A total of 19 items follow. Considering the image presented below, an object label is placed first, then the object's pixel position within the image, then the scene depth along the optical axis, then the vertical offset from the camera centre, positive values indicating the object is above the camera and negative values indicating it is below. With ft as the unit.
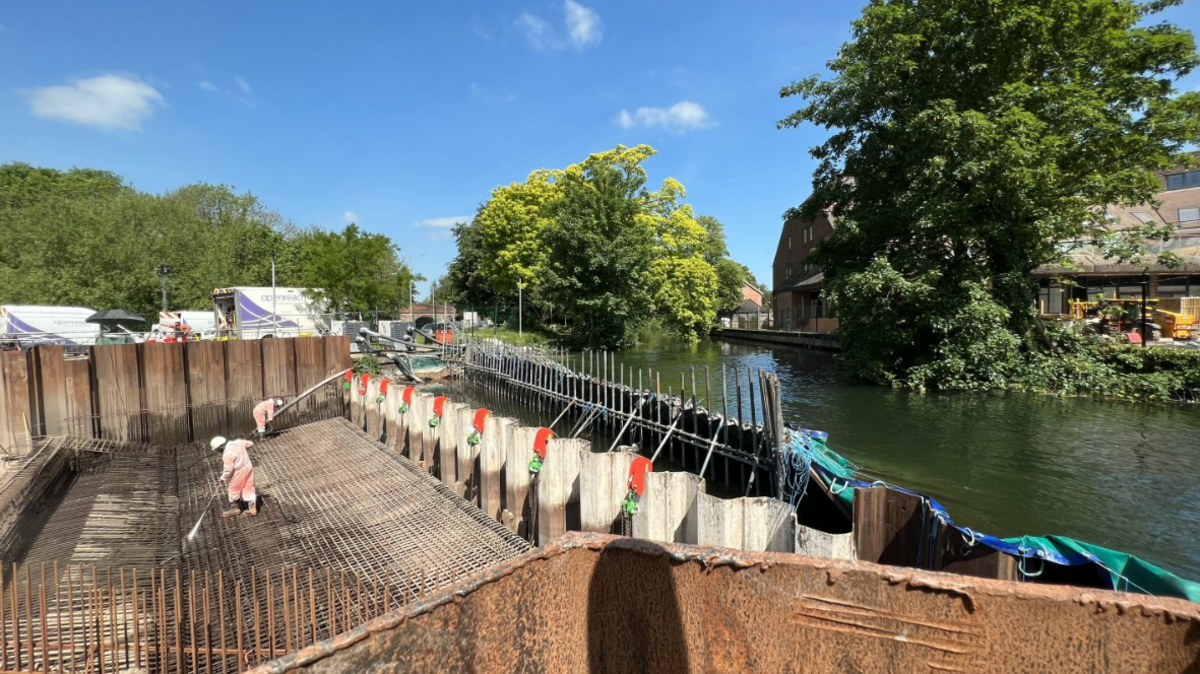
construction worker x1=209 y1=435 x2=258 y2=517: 24.93 -7.69
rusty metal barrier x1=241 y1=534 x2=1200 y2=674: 6.46 -4.31
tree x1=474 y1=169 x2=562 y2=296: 143.43 +24.58
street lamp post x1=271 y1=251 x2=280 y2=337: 97.50 +0.33
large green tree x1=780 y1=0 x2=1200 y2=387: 57.47 +17.10
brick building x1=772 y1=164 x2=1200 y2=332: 89.30 +5.52
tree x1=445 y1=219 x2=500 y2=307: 184.34 +15.24
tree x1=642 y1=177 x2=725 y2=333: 117.60 +9.00
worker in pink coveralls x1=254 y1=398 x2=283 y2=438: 39.83 -7.50
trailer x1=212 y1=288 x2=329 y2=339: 93.86 +0.84
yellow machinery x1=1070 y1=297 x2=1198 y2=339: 77.56 -2.79
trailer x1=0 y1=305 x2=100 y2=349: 82.89 -0.66
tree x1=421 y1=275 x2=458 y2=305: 222.05 +10.33
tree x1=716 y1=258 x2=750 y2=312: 221.27 +11.13
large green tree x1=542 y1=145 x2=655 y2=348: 110.32 +12.31
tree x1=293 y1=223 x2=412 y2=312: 109.19 +9.13
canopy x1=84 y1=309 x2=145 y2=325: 80.93 +0.59
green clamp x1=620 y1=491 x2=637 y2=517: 18.72 -6.95
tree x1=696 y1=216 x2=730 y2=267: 211.82 +29.24
